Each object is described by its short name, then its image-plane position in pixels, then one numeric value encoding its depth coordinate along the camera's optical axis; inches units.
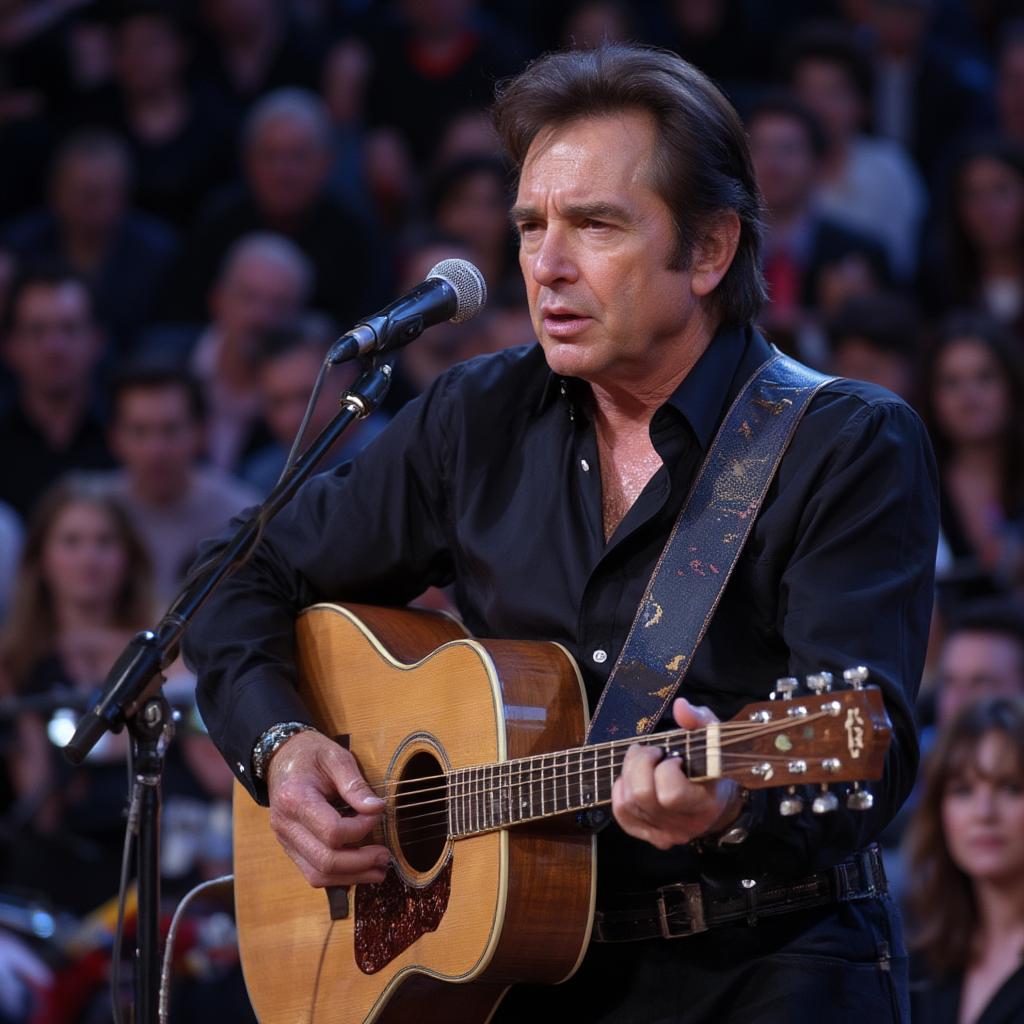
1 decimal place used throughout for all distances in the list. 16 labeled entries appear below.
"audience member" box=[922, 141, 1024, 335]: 611.2
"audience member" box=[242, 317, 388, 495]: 566.3
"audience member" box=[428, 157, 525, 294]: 648.4
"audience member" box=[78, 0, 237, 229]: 738.8
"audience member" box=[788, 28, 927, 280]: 679.7
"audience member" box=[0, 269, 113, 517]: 616.4
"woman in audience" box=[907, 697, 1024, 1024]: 371.9
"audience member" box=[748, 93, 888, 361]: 616.4
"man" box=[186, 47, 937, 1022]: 209.3
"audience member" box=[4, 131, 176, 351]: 697.0
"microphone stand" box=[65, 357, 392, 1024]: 223.1
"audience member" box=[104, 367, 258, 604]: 559.2
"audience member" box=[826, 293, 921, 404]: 540.1
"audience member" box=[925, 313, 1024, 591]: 511.8
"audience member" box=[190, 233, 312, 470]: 614.5
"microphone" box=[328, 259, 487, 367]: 229.6
